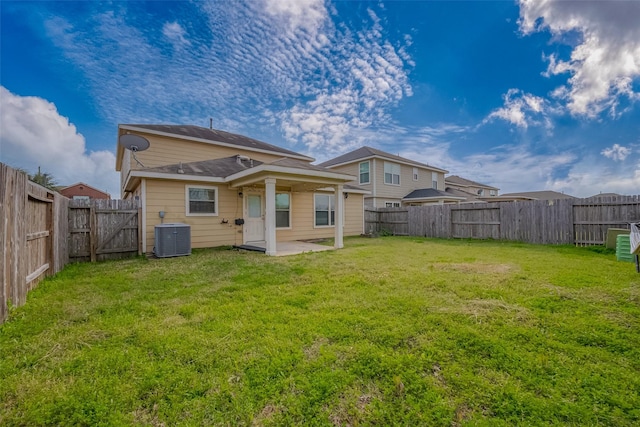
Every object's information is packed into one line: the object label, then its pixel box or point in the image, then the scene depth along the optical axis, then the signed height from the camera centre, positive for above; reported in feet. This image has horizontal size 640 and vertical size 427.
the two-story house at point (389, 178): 61.02 +8.73
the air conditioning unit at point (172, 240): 25.22 -2.18
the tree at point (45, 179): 86.94 +13.15
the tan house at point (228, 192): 27.17 +2.96
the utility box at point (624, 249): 20.62 -2.95
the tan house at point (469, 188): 83.28 +9.30
